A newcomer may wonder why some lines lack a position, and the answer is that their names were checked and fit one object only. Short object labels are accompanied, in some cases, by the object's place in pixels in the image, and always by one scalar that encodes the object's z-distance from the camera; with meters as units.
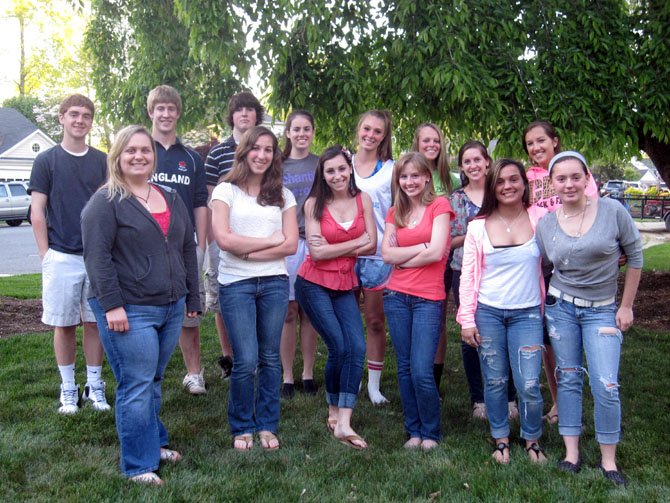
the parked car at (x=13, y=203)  27.27
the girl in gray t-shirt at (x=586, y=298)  3.74
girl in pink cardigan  3.97
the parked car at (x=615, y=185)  43.81
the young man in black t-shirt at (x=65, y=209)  4.68
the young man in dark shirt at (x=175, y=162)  4.84
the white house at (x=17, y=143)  45.19
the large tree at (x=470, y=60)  6.45
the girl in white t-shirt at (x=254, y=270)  4.14
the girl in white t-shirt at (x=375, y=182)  4.75
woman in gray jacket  3.47
